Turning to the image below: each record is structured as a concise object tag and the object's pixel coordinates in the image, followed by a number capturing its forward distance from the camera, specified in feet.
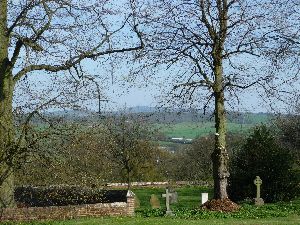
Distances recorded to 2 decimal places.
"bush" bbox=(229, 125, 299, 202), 88.89
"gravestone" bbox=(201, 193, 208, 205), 80.28
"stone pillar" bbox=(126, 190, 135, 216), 58.79
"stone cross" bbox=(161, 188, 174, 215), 62.08
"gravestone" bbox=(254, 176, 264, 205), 78.86
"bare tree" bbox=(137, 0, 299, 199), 70.18
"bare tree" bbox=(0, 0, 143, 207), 52.85
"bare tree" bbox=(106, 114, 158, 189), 147.95
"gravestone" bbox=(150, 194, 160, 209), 90.70
